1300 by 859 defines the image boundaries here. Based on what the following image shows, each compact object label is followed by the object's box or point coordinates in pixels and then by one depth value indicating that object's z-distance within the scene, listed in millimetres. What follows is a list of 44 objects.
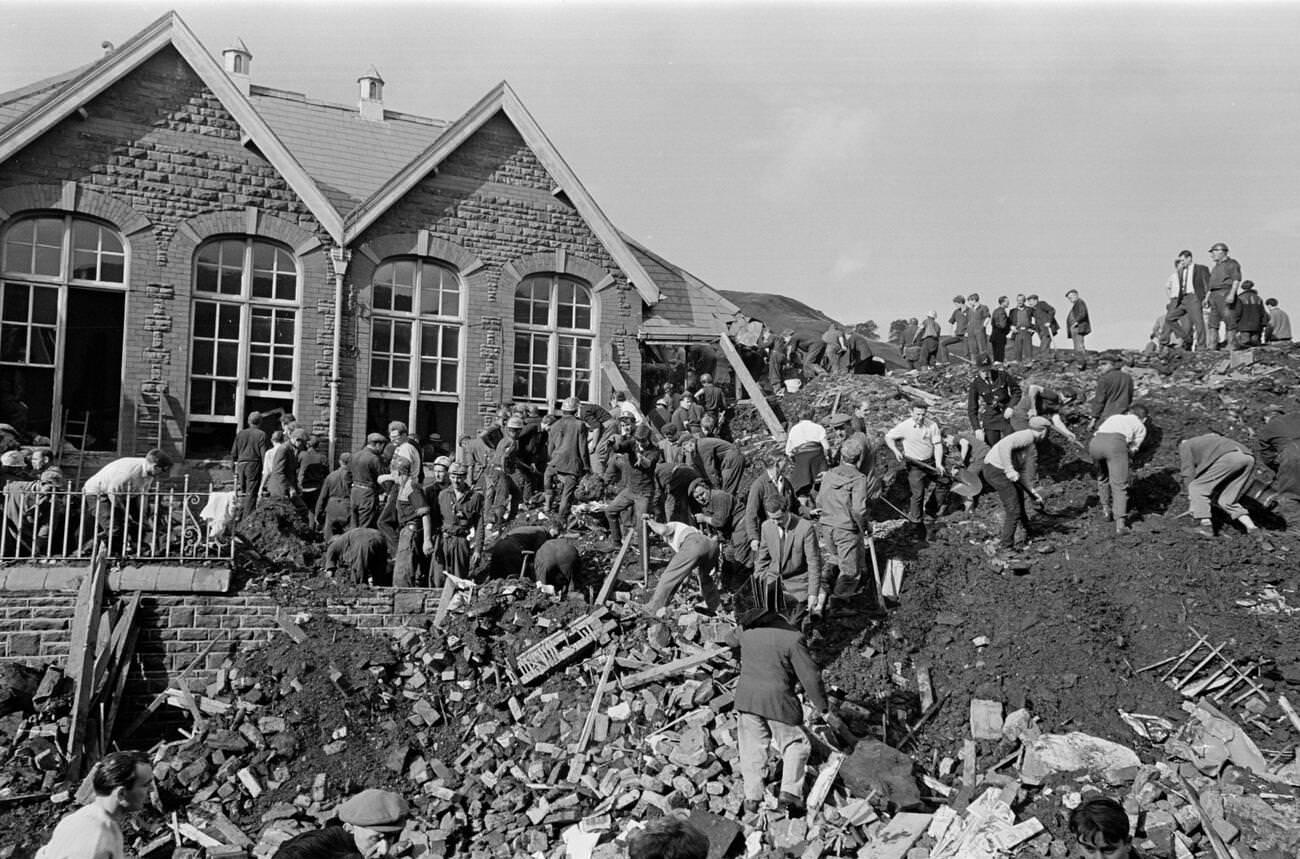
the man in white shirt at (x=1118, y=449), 14648
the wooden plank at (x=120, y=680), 12242
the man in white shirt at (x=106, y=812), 5199
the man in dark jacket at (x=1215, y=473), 14062
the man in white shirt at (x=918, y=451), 15523
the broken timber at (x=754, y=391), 20656
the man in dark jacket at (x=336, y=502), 14906
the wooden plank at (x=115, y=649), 12367
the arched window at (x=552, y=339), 21484
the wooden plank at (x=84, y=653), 11703
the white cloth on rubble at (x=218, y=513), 13680
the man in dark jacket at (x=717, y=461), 15375
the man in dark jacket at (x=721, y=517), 14719
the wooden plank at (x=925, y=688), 12445
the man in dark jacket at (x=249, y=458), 16391
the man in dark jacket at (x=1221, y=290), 20750
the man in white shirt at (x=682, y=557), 12641
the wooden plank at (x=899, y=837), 9688
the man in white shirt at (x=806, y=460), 15227
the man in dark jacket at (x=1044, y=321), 23750
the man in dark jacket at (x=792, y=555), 12203
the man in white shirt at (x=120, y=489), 13391
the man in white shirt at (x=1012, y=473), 14453
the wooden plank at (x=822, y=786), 10000
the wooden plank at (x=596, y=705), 11609
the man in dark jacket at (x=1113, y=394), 16844
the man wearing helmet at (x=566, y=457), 16922
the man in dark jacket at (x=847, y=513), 13250
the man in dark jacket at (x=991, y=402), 17000
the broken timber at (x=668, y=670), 12096
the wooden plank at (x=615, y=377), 21281
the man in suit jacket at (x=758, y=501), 13445
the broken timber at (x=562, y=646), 12820
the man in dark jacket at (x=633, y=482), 14914
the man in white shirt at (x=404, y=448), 15599
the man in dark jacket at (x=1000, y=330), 23484
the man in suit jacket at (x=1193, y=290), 21406
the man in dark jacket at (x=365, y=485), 14727
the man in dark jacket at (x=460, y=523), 14188
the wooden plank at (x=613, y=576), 13570
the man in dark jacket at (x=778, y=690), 9656
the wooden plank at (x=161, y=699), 12541
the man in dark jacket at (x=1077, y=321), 23609
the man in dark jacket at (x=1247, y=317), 21031
